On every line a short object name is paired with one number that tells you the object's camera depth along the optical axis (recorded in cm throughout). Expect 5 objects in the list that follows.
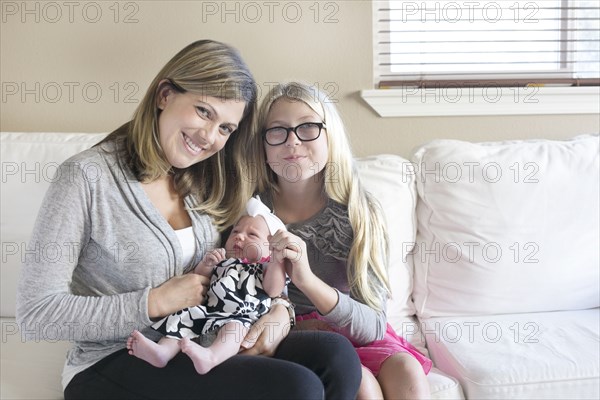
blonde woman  124
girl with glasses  148
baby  124
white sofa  187
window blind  231
